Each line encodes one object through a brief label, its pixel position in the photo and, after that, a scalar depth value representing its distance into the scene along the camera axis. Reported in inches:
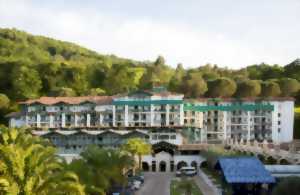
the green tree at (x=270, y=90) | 3986.2
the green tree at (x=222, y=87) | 4025.6
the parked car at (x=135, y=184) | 1982.0
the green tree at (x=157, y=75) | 4305.6
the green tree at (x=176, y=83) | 4245.6
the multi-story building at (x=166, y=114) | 3348.9
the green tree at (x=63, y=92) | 3820.9
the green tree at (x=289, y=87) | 4001.0
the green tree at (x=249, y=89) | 3971.5
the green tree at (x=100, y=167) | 1231.5
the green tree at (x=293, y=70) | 4336.1
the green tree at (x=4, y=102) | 3777.1
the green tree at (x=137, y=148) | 2524.6
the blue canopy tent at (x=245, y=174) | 1341.0
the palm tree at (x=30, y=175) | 777.6
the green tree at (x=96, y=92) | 3909.9
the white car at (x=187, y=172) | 2534.4
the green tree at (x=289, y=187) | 1022.0
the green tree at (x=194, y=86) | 4082.2
